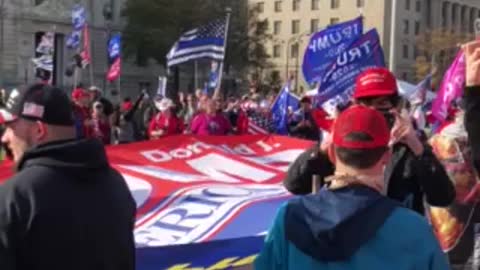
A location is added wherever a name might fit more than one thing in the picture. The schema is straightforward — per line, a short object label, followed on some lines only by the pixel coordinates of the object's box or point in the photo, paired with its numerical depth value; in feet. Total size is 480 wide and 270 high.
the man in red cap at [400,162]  15.11
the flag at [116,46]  95.59
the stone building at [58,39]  236.84
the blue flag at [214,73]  61.10
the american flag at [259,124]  62.02
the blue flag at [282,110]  64.28
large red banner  21.80
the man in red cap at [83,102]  38.70
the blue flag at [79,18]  107.14
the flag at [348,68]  27.68
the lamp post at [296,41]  363.72
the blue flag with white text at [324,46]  32.24
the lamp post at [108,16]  266.16
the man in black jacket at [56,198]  9.99
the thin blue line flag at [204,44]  59.25
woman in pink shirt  46.57
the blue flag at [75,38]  109.40
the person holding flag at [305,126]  61.82
